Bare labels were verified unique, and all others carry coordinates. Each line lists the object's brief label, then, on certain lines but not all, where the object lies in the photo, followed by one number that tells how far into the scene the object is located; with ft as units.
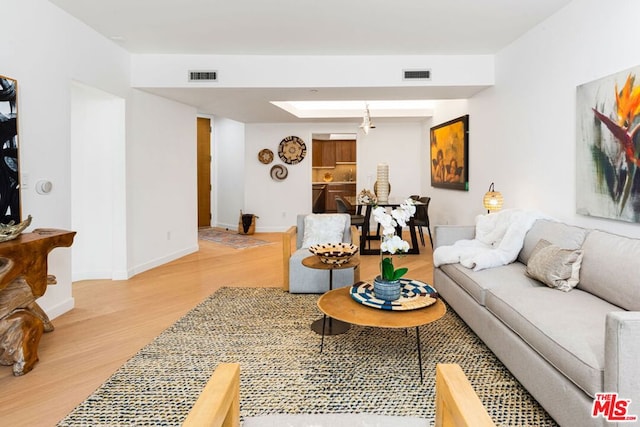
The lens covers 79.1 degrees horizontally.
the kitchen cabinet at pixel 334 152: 36.27
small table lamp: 14.23
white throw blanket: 10.48
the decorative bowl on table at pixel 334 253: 10.58
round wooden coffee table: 7.12
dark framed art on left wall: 9.33
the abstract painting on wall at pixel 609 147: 8.73
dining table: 19.94
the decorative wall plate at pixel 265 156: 27.86
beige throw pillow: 8.47
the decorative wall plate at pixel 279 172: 27.99
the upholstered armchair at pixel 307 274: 13.06
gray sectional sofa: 4.91
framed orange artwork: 18.61
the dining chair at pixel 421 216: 20.25
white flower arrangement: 7.86
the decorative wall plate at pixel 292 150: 27.89
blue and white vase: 7.97
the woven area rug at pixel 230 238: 23.12
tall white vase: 21.45
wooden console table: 7.76
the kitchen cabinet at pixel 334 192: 34.30
